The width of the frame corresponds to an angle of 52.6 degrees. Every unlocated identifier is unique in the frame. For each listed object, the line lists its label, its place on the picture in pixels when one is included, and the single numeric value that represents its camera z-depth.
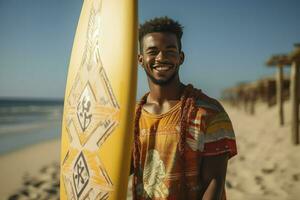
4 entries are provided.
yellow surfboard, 1.74
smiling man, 1.36
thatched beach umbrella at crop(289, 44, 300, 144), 6.22
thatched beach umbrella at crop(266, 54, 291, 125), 8.07
